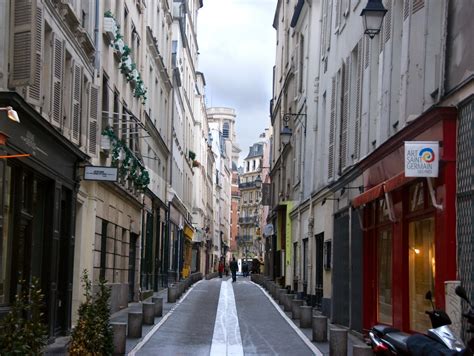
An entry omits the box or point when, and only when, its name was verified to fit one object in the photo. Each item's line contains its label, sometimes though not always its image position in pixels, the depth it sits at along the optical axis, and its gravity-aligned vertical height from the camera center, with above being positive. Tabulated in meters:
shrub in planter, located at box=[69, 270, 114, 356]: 11.51 -1.09
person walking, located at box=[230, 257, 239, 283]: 48.03 -0.72
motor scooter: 7.96 -0.81
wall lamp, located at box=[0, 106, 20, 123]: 9.80 +1.63
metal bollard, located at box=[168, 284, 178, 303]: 28.25 -1.32
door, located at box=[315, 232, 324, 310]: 26.80 -0.32
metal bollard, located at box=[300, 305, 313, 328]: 20.36 -1.46
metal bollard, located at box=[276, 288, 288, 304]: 27.69 -1.23
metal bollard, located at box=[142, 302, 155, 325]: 19.91 -1.40
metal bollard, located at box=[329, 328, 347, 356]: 14.59 -1.48
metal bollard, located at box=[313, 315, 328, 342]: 17.42 -1.48
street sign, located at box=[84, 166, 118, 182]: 17.86 +1.76
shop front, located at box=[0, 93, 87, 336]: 12.96 +0.78
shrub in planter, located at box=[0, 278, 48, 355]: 7.31 -0.74
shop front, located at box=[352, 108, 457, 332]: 11.92 +0.56
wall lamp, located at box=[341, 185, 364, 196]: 18.58 +1.60
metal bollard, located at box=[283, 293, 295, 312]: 24.97 -1.33
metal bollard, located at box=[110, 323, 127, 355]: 14.15 -1.41
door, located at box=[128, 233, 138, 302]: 28.96 -0.36
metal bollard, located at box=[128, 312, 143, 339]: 16.88 -1.43
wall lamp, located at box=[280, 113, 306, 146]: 32.81 +4.94
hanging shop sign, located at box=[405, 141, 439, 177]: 12.09 +1.50
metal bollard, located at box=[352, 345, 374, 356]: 11.46 -1.27
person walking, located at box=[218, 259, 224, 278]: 60.60 -0.86
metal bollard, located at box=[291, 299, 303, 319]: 22.50 -1.37
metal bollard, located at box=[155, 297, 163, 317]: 22.06 -1.36
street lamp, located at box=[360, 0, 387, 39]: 14.07 +4.15
